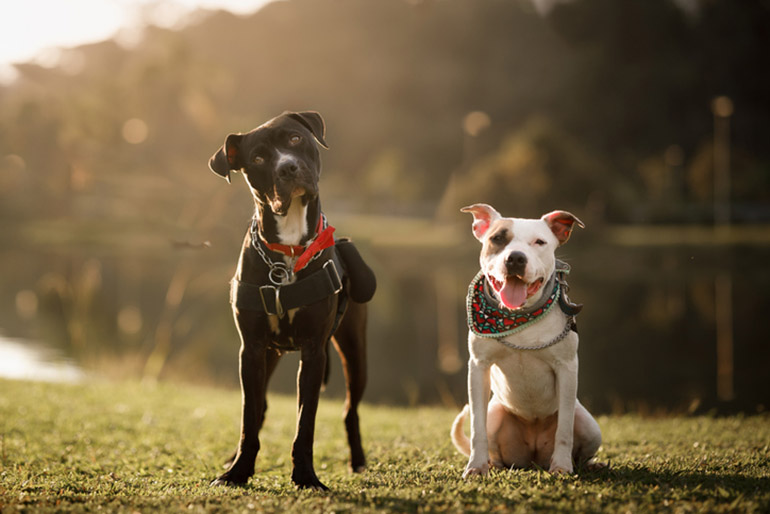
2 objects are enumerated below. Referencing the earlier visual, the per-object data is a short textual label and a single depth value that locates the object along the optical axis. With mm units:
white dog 4695
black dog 4715
